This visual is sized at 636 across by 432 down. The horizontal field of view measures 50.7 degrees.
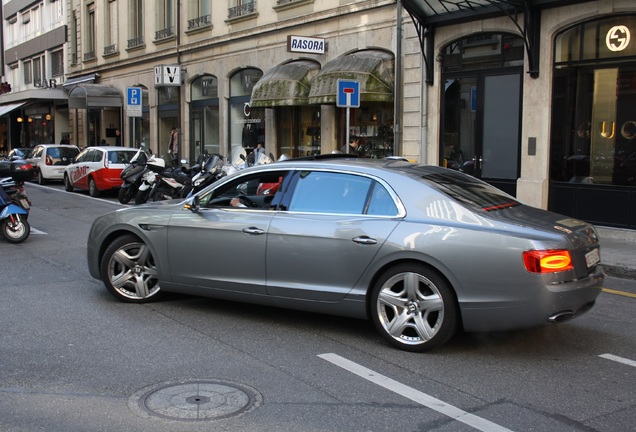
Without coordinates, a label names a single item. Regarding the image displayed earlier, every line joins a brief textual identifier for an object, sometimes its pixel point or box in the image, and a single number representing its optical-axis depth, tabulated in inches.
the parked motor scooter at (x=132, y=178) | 669.8
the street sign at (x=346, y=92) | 541.3
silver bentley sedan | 201.3
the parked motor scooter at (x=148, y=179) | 656.4
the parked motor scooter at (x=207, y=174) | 597.0
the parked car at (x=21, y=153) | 1146.0
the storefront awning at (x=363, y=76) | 651.5
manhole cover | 165.2
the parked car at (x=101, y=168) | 761.0
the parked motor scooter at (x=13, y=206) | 430.9
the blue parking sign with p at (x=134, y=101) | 876.0
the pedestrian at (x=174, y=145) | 1061.8
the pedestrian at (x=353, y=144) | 714.8
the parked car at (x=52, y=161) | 950.4
